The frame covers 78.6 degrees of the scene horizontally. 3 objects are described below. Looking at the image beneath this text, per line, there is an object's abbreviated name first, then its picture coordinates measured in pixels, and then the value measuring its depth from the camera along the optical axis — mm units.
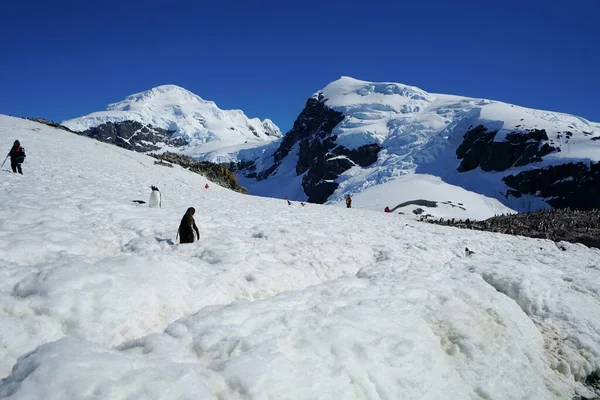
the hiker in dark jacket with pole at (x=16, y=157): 18797
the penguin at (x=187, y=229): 10203
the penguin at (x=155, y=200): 15867
